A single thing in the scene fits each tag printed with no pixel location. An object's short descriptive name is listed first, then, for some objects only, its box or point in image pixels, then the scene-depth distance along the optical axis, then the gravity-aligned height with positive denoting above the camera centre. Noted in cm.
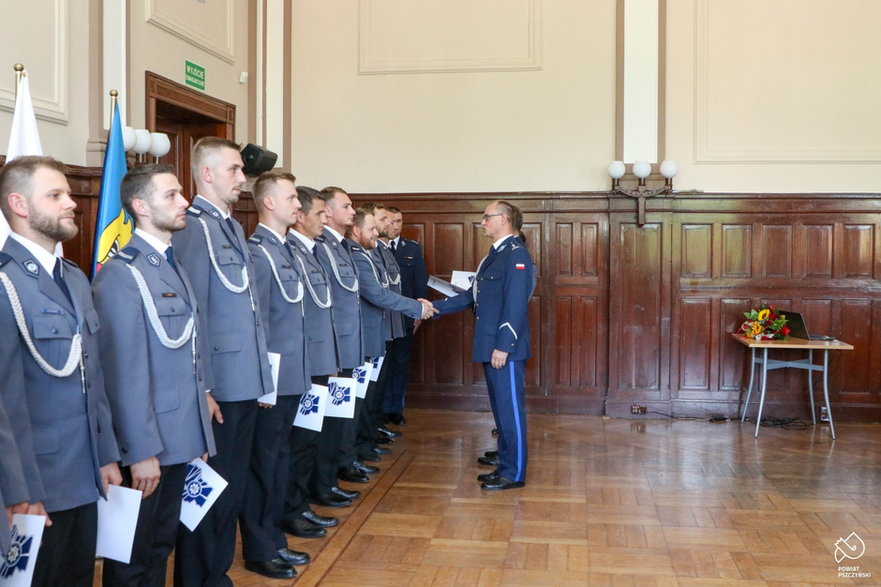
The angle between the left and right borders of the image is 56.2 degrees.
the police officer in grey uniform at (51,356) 206 -18
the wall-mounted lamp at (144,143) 501 +89
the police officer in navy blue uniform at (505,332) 486 -27
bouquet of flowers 671 -30
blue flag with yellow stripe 394 +36
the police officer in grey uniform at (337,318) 439 -17
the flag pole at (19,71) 366 +95
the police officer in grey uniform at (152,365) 244 -24
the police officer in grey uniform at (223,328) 301 -16
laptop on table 656 -31
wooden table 633 -46
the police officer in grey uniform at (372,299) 506 -8
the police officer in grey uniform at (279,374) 346 -38
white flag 349 +66
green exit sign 620 +161
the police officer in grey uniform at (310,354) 391 -33
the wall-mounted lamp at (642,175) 707 +97
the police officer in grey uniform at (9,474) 185 -43
